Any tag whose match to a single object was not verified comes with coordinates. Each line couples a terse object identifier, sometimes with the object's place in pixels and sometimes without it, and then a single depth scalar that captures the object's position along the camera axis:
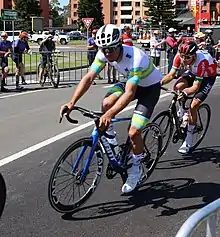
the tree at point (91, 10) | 106.75
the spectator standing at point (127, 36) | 16.32
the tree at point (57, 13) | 173.12
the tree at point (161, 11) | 92.62
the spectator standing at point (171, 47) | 20.00
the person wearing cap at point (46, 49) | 16.15
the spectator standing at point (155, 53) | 20.99
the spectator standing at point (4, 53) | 14.74
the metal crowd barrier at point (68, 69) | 18.41
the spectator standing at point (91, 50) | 18.66
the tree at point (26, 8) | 96.22
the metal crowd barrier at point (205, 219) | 2.20
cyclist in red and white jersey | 6.70
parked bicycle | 15.73
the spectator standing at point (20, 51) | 15.84
